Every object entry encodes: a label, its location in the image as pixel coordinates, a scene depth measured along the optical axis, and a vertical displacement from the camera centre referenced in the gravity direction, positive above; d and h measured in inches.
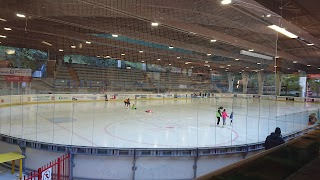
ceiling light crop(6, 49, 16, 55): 506.1 +74.8
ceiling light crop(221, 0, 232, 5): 247.2 +93.3
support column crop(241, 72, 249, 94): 432.0 +16.5
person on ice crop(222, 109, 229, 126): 460.3 -51.5
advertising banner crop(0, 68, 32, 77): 500.9 +32.1
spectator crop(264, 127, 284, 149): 184.9 -39.6
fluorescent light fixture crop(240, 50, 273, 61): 376.8 +63.5
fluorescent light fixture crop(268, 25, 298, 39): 306.9 +86.0
